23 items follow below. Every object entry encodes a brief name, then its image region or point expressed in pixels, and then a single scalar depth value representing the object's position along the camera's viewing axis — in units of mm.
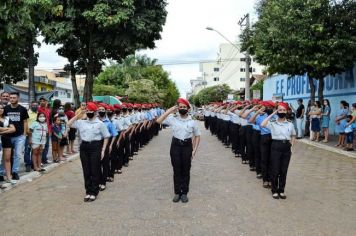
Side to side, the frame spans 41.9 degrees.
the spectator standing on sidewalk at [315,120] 18953
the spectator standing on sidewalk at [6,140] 8938
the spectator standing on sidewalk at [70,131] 14438
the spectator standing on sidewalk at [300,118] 21188
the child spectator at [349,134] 15320
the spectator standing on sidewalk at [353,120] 14966
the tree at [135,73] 68000
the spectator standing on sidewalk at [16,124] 9633
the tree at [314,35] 17656
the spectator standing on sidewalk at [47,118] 11453
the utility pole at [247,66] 30188
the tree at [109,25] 19098
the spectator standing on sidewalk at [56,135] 12602
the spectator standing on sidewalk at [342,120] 16116
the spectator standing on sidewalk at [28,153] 11230
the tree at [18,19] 6850
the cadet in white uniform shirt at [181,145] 7965
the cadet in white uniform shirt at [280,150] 8352
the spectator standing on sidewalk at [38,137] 10914
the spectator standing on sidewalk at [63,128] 12922
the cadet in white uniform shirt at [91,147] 8102
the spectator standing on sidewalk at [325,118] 18797
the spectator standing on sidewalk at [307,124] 21656
